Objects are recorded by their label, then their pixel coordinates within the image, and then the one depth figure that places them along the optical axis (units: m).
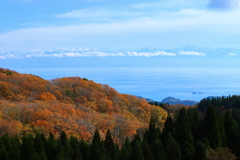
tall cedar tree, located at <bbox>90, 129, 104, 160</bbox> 21.36
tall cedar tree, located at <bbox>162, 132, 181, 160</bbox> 23.39
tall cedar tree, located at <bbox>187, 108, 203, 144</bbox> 29.12
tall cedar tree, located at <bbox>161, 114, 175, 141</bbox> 27.68
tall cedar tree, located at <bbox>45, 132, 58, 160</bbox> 21.48
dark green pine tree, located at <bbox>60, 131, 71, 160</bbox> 20.38
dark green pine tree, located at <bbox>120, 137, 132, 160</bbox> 21.77
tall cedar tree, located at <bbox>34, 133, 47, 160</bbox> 20.98
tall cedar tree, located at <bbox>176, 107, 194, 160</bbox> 25.94
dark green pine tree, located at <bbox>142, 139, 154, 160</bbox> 21.86
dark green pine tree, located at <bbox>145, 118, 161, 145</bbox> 26.94
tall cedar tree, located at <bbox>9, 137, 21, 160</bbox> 19.98
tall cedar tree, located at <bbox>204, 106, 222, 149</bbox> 27.31
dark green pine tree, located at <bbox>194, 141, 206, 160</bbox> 23.52
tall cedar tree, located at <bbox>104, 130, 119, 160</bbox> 22.86
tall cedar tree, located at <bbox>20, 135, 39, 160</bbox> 19.57
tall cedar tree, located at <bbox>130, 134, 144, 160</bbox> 20.94
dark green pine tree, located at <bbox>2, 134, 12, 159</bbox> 20.58
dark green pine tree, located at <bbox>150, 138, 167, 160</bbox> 22.48
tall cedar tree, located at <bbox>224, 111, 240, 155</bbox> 28.56
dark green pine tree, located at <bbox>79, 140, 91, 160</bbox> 22.20
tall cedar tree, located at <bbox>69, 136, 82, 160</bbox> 20.95
